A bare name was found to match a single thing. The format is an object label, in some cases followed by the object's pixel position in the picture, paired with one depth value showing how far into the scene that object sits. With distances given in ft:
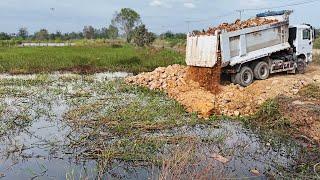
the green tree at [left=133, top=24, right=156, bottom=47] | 89.84
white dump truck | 28.96
